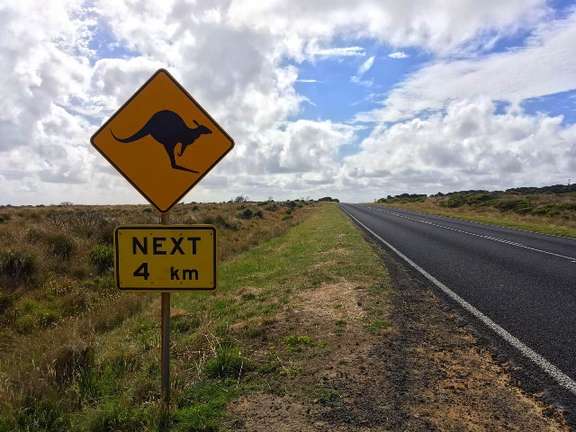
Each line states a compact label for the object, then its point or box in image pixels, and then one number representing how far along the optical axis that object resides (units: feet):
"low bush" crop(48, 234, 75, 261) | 47.06
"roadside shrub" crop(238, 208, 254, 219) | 123.13
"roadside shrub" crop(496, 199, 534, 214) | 142.10
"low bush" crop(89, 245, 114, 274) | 44.98
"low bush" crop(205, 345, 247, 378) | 15.52
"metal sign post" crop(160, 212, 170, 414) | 13.17
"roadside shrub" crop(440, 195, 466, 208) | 203.02
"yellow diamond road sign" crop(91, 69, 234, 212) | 12.92
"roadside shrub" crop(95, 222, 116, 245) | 54.73
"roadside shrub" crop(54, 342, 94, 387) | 16.14
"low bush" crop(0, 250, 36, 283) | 39.09
